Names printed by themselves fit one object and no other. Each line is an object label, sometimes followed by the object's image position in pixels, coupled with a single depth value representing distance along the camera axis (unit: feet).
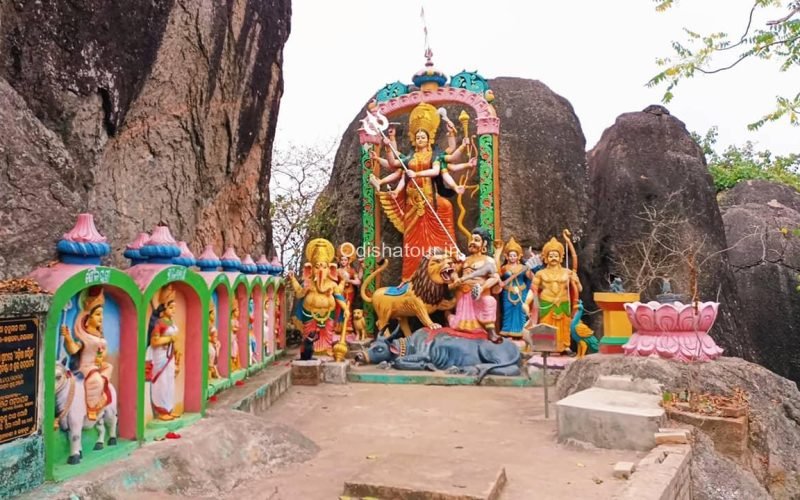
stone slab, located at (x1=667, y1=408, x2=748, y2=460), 17.62
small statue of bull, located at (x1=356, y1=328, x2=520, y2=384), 30.53
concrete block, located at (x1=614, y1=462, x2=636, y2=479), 14.70
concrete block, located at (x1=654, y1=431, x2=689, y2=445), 16.30
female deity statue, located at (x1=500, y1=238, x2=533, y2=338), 34.96
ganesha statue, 32.58
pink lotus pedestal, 21.79
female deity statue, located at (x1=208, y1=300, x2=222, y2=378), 22.47
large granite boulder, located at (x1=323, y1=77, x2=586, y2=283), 43.29
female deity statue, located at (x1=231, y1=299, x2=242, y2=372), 25.19
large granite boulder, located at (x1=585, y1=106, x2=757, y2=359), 41.34
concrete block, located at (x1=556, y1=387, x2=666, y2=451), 16.76
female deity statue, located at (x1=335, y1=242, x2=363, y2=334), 35.94
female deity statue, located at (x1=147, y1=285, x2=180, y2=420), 16.53
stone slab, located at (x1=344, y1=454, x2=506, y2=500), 12.57
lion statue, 33.91
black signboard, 10.62
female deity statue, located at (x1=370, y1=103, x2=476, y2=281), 38.58
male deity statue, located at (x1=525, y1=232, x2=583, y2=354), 33.14
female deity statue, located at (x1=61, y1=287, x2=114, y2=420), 13.20
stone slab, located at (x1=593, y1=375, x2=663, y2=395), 20.16
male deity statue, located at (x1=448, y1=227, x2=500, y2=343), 32.60
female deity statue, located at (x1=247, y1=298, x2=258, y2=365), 27.53
